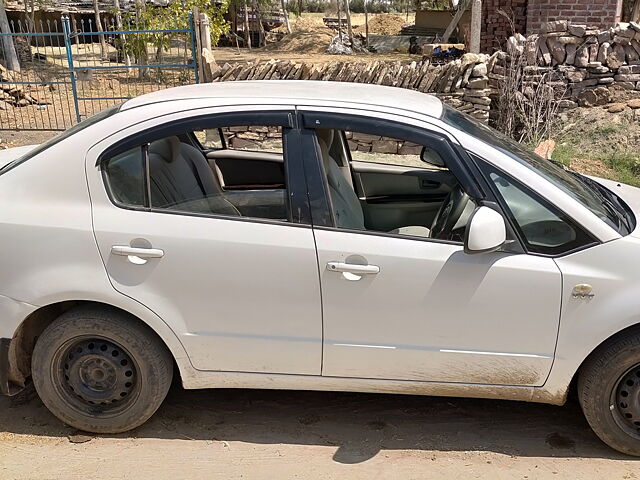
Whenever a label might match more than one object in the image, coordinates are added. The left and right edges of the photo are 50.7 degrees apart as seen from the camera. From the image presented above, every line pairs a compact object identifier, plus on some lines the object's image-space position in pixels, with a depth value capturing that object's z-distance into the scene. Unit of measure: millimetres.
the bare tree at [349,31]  30609
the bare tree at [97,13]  24380
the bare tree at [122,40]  20111
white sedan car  3051
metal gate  13438
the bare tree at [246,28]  33531
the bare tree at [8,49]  21250
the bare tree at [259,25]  35262
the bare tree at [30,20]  26250
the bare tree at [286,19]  35128
